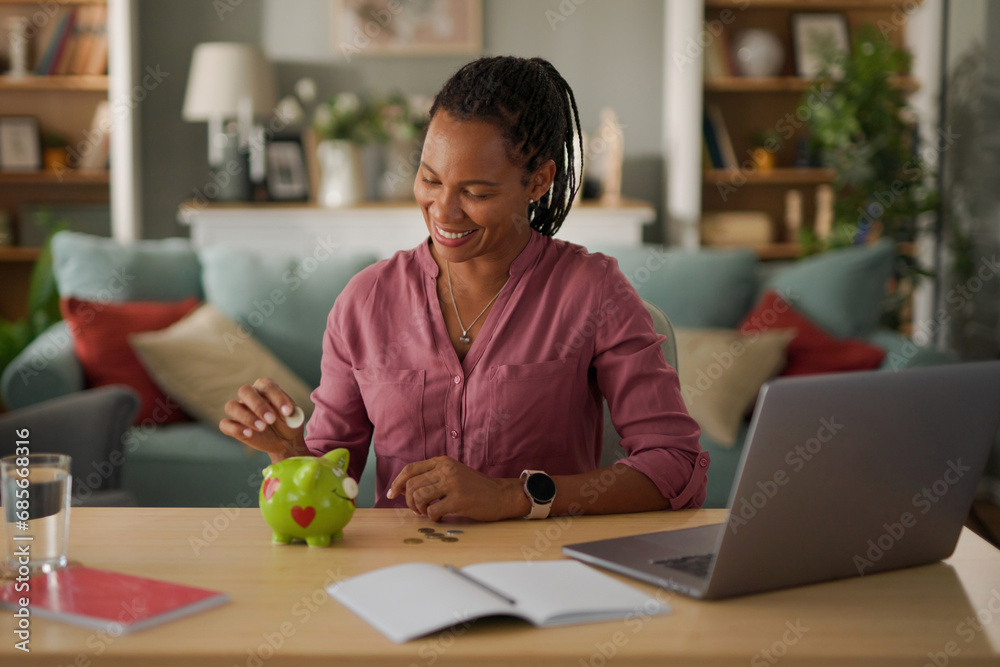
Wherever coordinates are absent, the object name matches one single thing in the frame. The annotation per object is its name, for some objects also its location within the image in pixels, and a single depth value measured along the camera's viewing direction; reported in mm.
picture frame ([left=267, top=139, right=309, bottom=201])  4410
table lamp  4121
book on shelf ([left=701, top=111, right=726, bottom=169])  4426
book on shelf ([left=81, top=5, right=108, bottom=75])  4287
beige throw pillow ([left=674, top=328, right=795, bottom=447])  2643
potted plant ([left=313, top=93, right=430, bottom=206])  4219
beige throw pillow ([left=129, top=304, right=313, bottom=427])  2695
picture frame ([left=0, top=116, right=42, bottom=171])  4367
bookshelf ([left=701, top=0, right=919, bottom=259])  4441
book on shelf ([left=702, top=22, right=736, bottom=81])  4379
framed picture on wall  4527
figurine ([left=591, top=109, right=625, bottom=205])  4406
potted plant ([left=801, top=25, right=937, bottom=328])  3783
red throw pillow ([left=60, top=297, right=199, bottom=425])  2709
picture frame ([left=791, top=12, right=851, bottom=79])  4406
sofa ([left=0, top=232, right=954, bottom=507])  2977
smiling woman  1308
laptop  830
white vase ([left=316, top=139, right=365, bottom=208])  4227
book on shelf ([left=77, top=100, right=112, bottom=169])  4328
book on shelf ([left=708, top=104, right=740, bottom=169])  4426
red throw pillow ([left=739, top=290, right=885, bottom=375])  2793
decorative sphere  4367
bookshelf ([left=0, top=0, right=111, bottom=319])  4289
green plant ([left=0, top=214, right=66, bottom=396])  3168
